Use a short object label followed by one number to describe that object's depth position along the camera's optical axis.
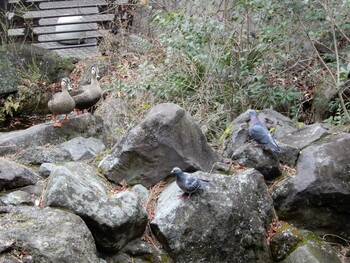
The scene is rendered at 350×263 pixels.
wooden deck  12.26
